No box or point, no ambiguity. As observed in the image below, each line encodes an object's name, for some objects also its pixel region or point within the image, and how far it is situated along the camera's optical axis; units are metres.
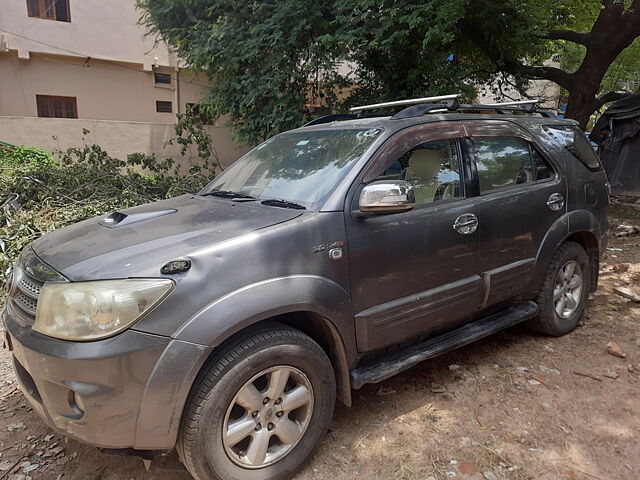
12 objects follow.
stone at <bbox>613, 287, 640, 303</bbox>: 4.94
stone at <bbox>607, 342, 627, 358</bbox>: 3.77
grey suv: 2.05
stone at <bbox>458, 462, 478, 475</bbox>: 2.52
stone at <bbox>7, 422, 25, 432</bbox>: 2.96
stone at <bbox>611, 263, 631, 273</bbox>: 5.94
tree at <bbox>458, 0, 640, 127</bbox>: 8.38
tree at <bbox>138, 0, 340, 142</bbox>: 8.76
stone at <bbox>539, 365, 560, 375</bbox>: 3.55
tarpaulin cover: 9.66
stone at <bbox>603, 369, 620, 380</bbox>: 3.47
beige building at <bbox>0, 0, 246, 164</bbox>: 12.66
